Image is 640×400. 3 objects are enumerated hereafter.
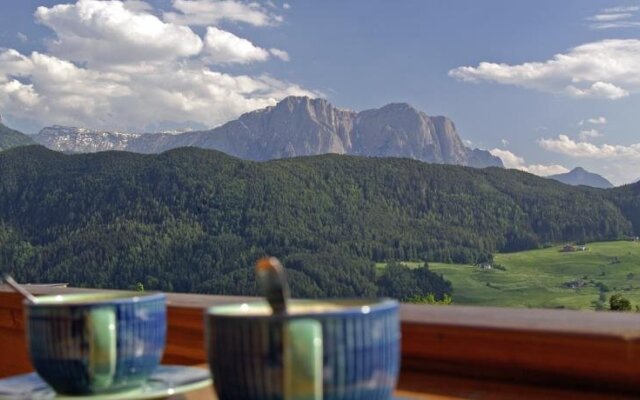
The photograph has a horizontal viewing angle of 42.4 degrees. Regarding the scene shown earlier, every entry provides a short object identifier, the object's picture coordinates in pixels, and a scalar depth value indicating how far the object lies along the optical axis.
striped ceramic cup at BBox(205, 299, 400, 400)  0.68
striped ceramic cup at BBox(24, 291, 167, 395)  0.98
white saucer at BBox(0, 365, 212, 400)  1.01
